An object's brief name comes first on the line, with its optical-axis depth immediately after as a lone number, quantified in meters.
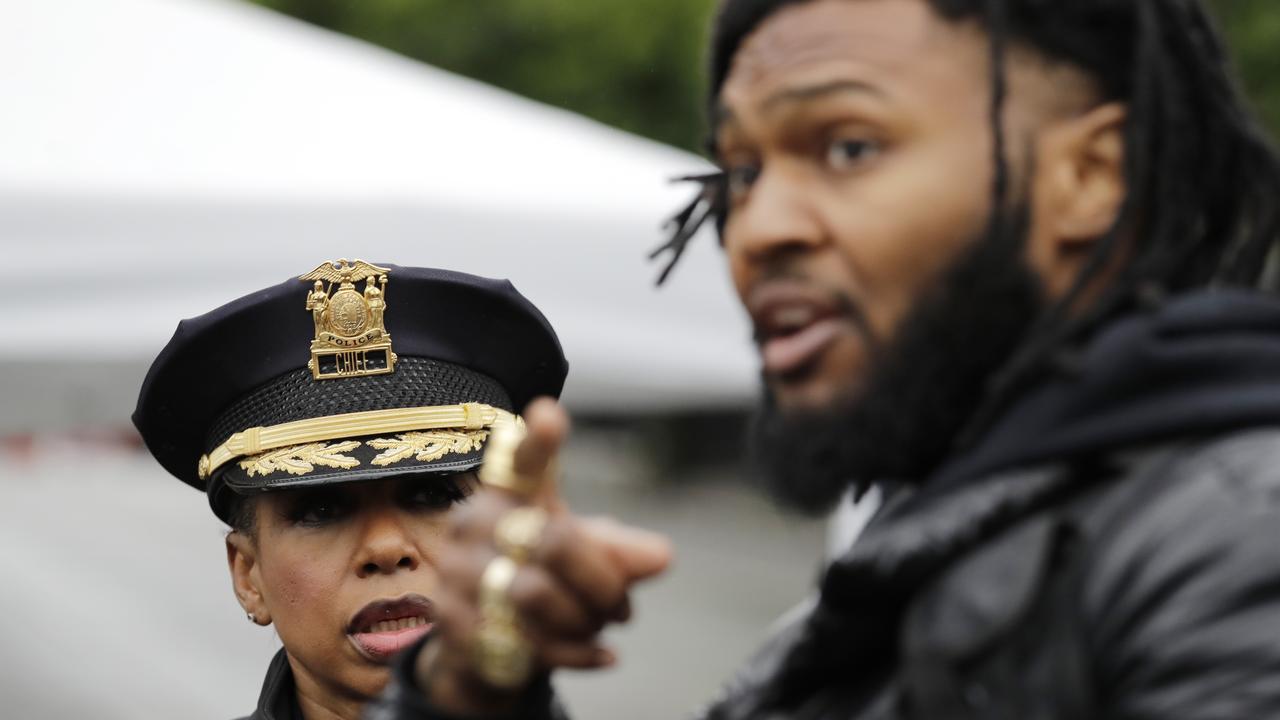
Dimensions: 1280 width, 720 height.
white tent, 4.77
